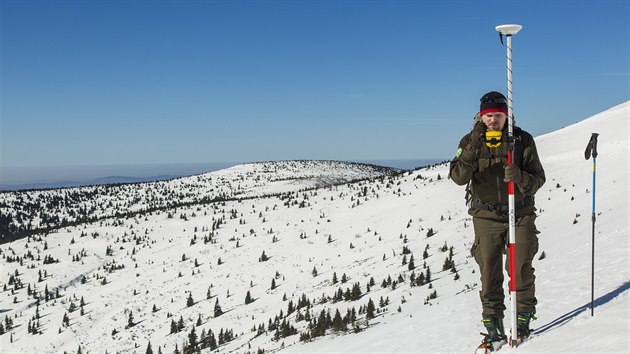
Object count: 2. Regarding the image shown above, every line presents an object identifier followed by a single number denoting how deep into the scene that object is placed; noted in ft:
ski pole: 19.46
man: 16.51
